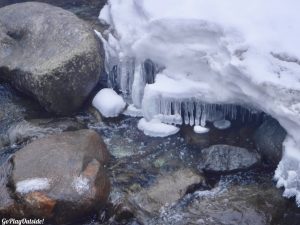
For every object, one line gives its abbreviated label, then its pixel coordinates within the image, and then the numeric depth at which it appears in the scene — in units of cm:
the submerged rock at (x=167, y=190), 427
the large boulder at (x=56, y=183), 402
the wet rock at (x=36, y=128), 516
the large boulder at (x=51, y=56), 529
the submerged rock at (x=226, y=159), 465
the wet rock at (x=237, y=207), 407
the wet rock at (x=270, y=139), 456
